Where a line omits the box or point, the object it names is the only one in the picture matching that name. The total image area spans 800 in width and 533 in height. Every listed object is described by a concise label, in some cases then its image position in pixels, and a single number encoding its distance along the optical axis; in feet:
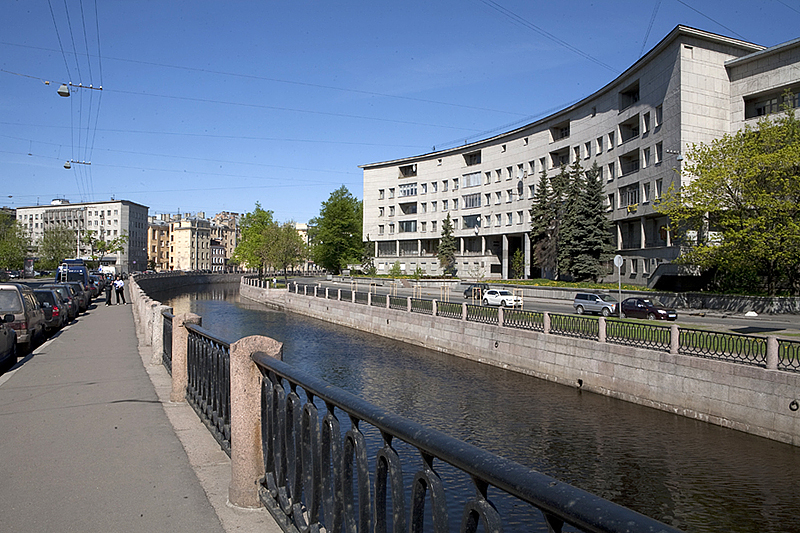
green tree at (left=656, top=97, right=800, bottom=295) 104.83
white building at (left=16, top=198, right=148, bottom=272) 441.68
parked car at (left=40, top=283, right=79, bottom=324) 86.08
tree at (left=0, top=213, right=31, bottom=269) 280.51
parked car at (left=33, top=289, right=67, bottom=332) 67.82
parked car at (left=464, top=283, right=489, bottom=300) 151.84
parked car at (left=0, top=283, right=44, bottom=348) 50.75
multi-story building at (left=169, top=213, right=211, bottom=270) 506.89
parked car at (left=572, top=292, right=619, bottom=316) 108.47
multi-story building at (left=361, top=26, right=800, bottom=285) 130.93
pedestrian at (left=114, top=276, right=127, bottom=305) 133.28
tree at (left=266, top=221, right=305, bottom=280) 264.11
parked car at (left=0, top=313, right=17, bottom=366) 40.98
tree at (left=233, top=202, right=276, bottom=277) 325.62
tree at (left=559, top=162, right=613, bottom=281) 156.87
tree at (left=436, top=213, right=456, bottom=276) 249.96
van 163.43
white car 134.03
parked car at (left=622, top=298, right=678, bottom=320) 98.07
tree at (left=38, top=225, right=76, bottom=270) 309.01
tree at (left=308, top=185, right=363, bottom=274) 322.96
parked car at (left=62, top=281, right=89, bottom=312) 105.28
